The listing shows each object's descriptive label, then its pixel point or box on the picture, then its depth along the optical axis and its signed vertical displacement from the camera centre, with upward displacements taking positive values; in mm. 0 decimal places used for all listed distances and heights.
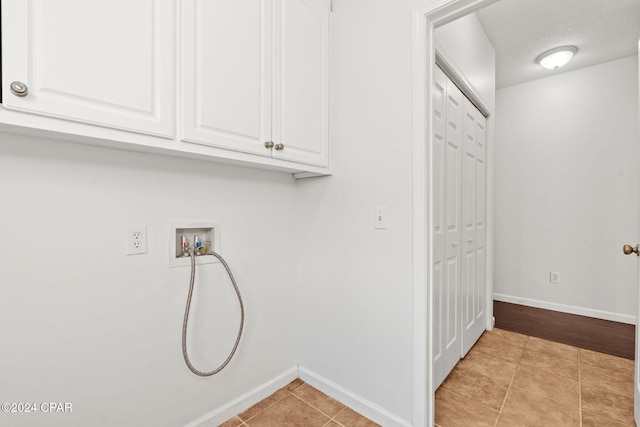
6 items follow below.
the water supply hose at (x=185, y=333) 1299 -531
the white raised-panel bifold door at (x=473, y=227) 2184 -110
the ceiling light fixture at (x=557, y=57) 2707 +1463
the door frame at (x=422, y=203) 1350 +46
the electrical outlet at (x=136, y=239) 1208 -107
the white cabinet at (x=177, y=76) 824 +489
